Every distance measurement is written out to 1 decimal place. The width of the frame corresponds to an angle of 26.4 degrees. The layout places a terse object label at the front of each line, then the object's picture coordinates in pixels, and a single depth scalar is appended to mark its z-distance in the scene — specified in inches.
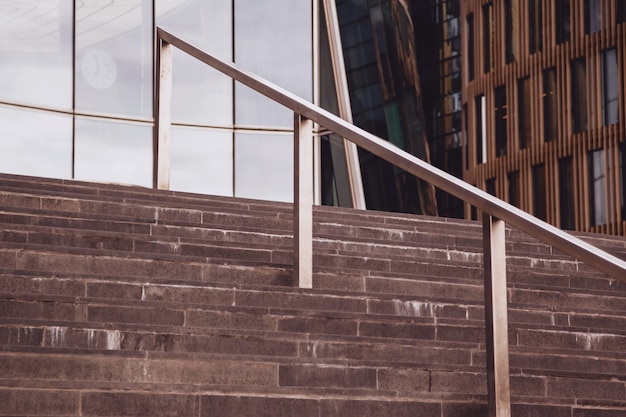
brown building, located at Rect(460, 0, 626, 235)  1459.2
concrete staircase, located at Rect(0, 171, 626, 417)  194.9
